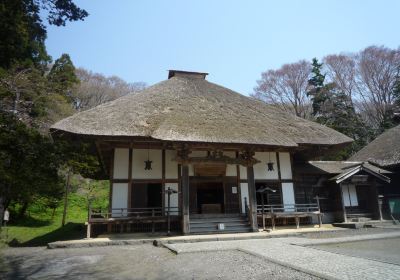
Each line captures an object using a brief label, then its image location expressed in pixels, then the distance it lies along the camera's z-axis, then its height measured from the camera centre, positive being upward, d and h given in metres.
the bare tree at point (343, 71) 27.39 +12.32
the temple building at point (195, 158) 11.54 +2.19
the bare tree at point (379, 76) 25.50 +11.04
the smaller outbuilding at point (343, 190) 15.11 +0.65
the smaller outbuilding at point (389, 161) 17.81 +2.51
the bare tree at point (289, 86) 28.33 +11.36
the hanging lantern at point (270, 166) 14.48 +1.86
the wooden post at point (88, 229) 10.70 -0.72
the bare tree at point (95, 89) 31.57 +13.14
